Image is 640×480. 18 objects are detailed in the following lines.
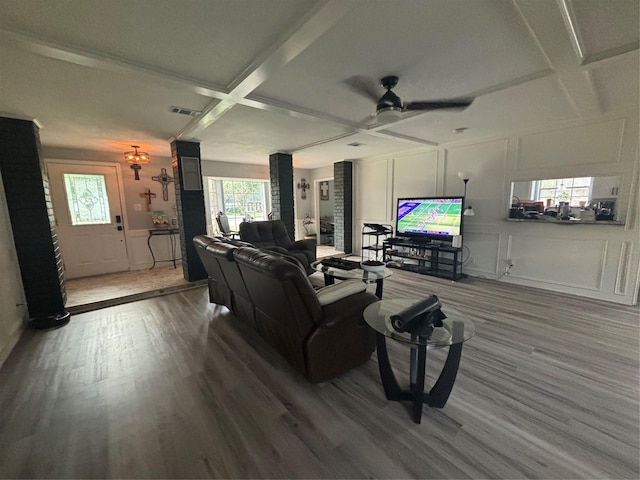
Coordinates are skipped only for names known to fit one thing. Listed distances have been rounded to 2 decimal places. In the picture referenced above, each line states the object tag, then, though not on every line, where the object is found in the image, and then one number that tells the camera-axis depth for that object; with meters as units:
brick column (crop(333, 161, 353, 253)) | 6.39
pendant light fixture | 4.36
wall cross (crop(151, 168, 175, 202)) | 5.36
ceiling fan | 2.22
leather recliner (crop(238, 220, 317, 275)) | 4.32
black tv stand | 4.43
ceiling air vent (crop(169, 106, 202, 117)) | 2.85
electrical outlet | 4.13
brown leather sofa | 1.70
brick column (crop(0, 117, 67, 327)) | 2.91
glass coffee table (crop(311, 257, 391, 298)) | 2.93
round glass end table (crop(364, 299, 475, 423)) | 1.54
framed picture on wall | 8.23
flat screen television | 4.28
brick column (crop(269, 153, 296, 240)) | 5.40
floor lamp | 4.12
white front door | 4.57
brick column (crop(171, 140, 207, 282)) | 4.10
